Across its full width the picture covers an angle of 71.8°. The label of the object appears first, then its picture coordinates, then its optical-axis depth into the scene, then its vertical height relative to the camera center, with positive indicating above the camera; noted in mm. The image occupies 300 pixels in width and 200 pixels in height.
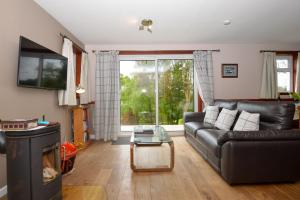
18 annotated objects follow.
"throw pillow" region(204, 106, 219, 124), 4059 -423
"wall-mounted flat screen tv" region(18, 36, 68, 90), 2365 +345
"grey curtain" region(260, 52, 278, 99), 5090 +407
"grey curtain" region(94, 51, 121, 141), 4844 -67
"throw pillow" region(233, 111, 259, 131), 2854 -407
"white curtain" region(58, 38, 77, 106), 3552 +160
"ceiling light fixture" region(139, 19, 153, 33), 3467 +1205
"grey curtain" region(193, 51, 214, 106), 4980 +446
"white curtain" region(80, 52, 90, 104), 4413 +321
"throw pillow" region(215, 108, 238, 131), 3402 -436
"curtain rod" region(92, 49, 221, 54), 5002 +1031
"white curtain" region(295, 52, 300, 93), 5156 +339
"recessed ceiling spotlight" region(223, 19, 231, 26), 3550 +1249
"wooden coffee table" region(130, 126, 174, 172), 2826 -686
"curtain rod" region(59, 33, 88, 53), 3655 +986
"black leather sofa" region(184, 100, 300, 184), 2266 -685
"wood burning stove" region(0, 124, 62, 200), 1703 -587
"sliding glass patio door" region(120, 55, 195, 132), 5195 +59
